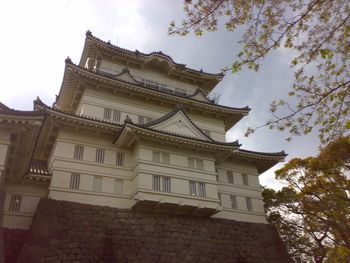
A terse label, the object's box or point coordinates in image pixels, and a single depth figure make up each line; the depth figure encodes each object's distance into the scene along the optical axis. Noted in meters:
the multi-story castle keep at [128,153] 17.80
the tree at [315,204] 24.48
